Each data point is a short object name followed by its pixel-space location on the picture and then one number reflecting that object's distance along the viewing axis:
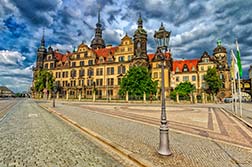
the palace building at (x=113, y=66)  63.09
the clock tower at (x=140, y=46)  59.81
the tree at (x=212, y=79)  61.94
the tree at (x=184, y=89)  52.22
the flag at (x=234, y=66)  19.49
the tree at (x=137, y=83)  50.50
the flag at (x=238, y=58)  17.93
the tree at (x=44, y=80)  73.07
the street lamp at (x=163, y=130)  6.11
